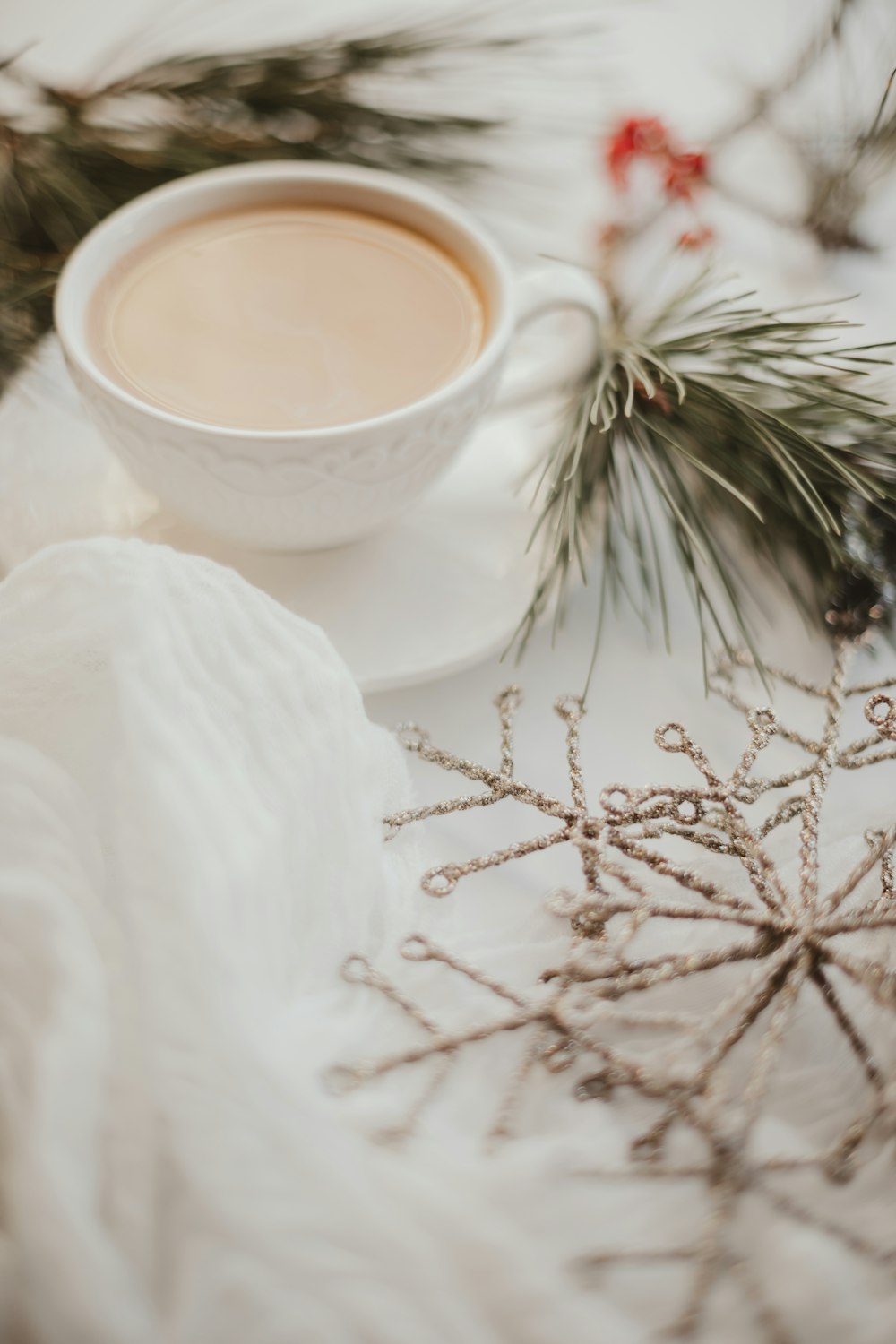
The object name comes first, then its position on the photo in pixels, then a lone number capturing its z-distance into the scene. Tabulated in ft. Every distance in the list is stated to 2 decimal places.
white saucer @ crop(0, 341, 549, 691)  1.40
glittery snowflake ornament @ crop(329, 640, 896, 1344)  0.80
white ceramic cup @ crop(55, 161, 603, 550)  1.25
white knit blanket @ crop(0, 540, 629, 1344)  0.74
